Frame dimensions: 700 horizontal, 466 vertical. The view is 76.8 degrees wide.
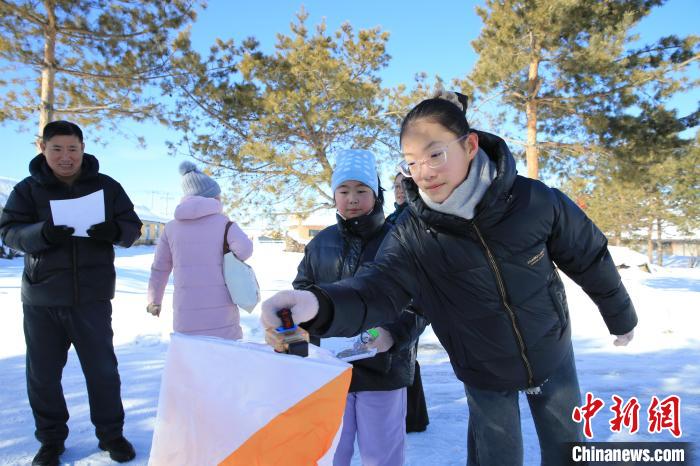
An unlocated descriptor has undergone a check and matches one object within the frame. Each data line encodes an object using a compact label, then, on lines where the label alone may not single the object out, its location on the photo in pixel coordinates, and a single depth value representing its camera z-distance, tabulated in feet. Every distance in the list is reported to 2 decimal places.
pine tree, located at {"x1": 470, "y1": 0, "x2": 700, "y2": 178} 35.32
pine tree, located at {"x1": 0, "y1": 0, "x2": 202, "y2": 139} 24.84
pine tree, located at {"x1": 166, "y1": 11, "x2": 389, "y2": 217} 40.32
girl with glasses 4.85
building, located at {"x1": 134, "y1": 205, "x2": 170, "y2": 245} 141.79
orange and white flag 3.68
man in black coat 8.21
